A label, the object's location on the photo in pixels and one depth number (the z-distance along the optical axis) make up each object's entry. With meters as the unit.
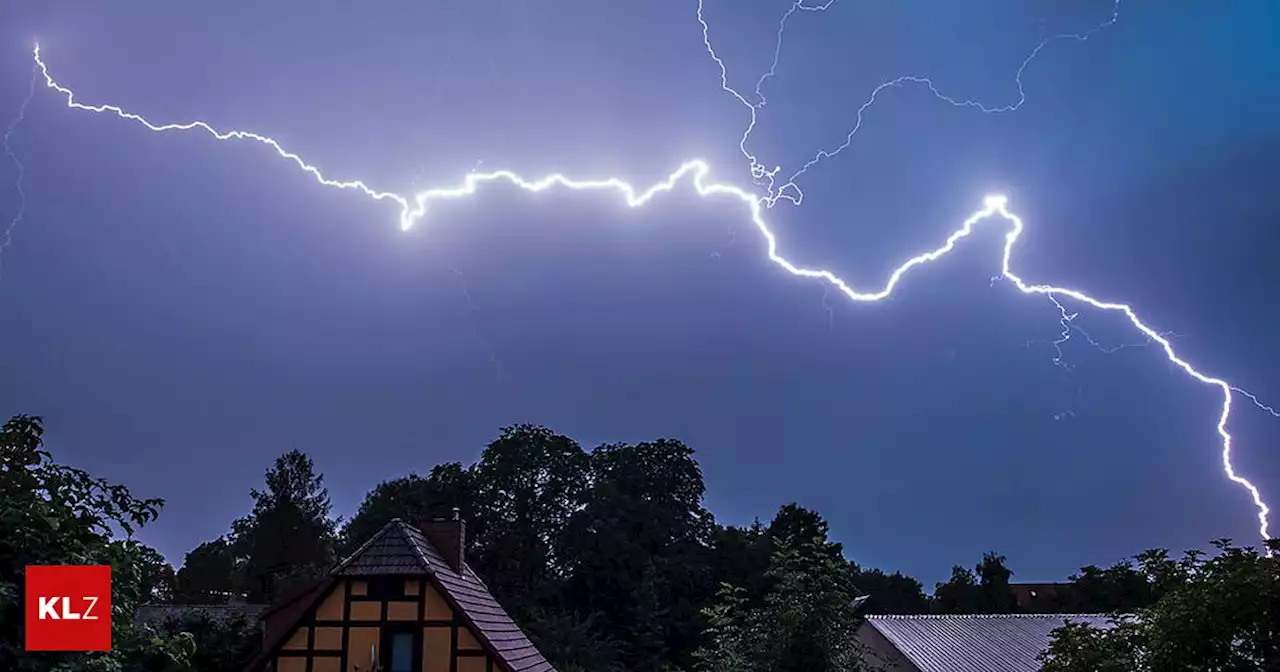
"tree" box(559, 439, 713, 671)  34.25
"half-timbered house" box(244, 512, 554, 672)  16.02
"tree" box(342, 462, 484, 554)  36.41
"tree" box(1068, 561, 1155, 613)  32.28
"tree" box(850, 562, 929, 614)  46.00
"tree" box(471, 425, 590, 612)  36.91
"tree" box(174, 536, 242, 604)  43.50
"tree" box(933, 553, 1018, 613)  42.59
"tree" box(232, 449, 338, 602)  34.81
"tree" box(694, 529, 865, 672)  12.37
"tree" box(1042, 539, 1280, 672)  6.32
